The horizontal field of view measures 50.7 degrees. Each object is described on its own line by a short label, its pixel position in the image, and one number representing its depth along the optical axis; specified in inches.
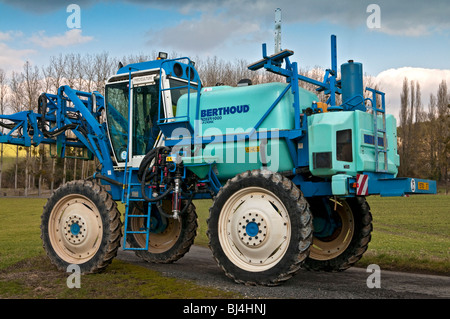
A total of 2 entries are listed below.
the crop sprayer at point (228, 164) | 314.5
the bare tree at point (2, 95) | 2204.7
